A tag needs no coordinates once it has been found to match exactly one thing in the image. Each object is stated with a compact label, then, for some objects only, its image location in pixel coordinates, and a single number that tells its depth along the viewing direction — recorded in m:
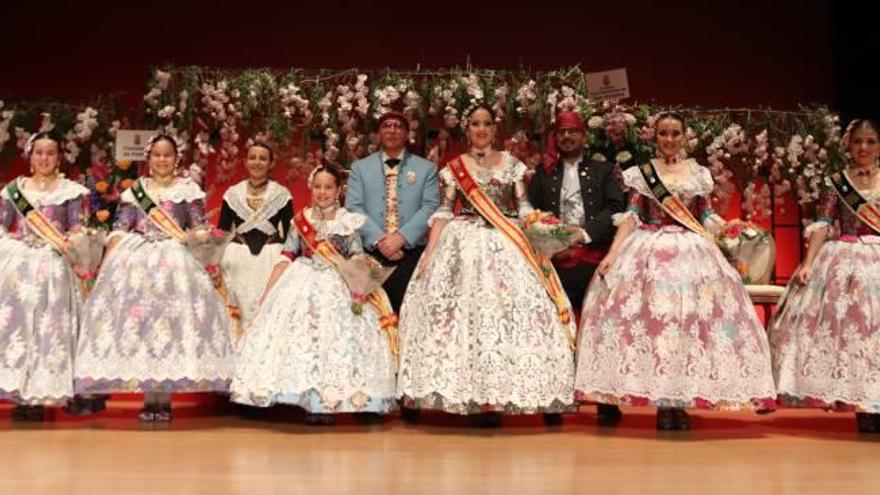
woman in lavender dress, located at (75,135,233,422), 5.27
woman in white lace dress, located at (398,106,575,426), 5.05
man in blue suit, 5.95
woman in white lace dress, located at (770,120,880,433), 5.07
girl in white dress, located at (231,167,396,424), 5.18
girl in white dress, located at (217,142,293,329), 6.04
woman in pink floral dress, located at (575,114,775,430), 4.96
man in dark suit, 5.70
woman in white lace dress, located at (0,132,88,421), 5.32
